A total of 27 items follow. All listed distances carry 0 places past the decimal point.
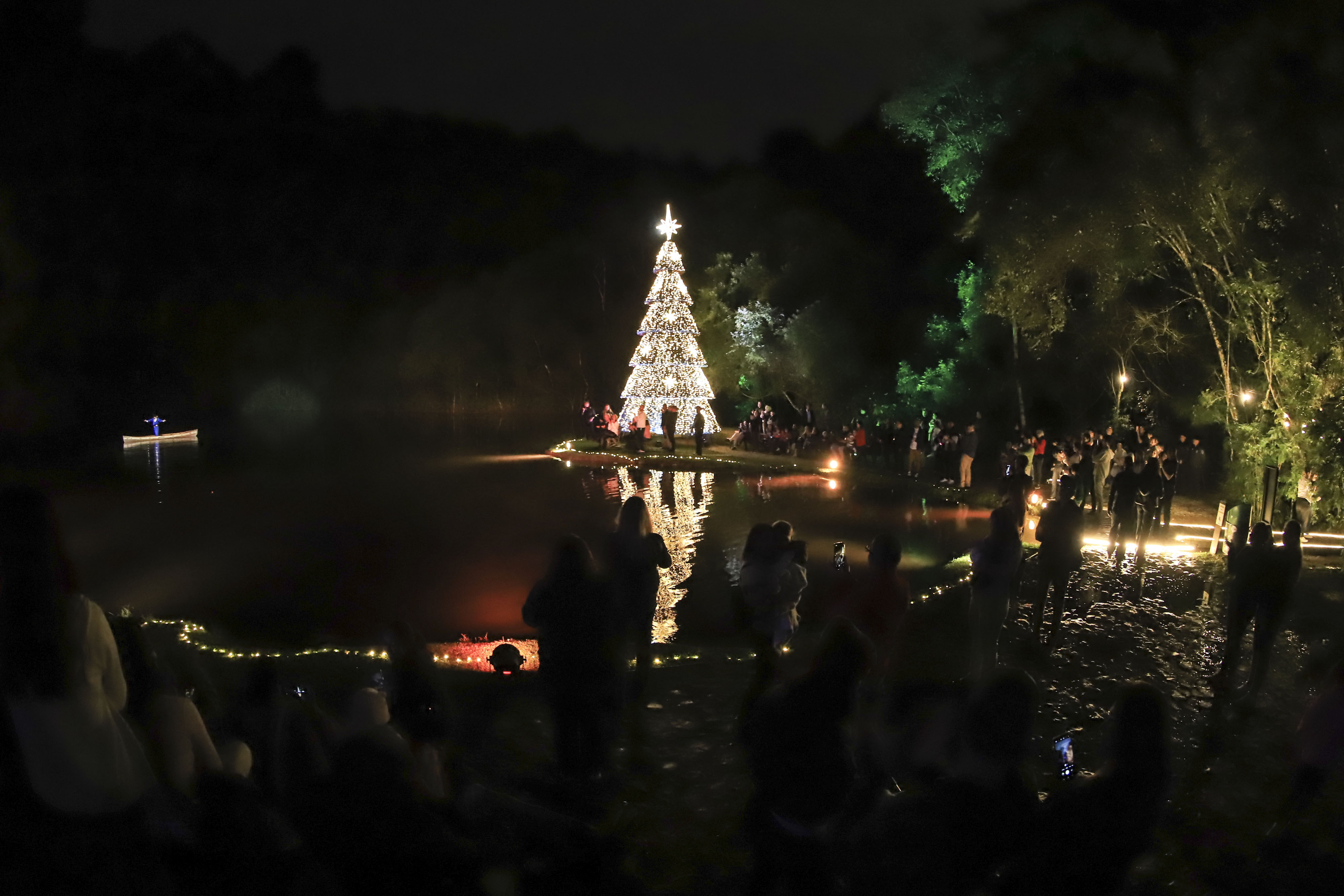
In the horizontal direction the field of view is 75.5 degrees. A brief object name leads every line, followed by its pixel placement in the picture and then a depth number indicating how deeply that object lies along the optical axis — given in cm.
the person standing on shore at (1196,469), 1872
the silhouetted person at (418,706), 410
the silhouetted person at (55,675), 263
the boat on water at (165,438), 3303
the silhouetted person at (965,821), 263
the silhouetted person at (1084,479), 1648
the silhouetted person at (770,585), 543
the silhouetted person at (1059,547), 740
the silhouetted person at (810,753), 301
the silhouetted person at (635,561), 568
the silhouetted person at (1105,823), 275
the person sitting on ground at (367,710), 344
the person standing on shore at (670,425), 2633
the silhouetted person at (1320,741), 425
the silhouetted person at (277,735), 348
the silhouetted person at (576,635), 461
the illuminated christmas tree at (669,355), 2898
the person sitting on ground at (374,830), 257
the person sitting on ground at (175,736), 303
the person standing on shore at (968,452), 1892
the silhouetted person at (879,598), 516
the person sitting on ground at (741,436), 2847
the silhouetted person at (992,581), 646
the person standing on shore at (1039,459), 1870
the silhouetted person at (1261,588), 625
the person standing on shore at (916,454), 2117
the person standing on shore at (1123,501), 1081
